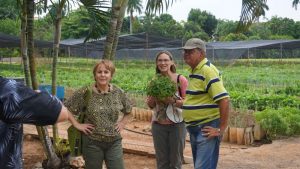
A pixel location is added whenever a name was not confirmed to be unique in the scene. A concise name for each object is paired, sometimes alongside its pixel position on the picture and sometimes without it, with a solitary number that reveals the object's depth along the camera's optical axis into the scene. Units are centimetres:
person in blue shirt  148
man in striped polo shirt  360
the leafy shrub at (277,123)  772
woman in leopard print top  370
